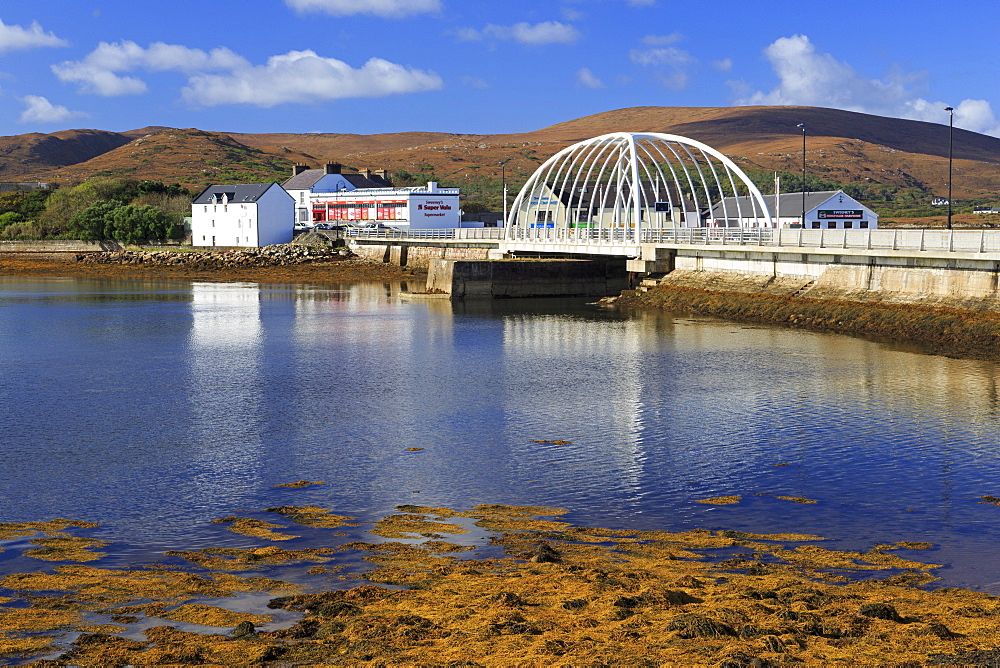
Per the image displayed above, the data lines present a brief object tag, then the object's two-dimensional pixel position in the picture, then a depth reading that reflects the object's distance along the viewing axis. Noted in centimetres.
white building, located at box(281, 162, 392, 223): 12531
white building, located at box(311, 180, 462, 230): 11550
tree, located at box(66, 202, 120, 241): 11586
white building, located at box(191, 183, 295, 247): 10950
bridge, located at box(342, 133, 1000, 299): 4081
